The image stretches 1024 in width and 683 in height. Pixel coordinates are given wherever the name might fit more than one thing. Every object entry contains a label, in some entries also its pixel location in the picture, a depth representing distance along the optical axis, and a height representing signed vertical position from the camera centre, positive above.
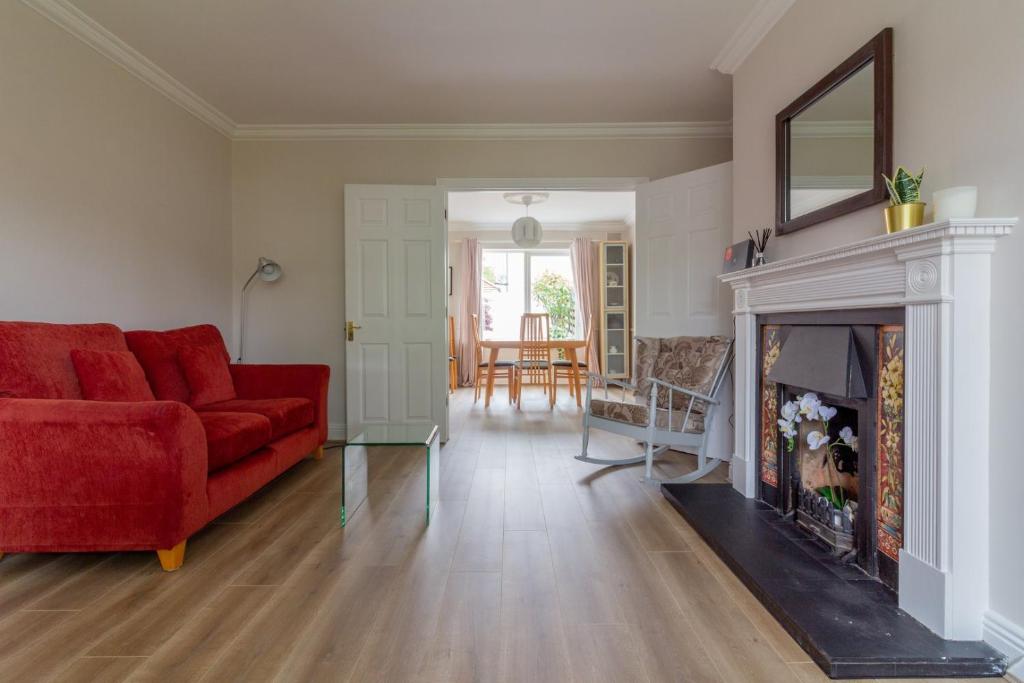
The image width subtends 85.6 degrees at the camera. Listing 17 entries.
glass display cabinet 8.21 +0.50
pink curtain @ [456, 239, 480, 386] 8.55 +0.78
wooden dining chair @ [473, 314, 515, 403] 6.50 -0.39
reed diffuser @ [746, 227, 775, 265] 2.84 +0.49
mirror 1.97 +0.79
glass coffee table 2.57 -0.57
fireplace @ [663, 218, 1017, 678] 1.51 -0.41
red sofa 1.96 -0.49
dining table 6.31 -0.12
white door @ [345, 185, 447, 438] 4.33 +0.24
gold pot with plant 1.70 +0.41
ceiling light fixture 6.66 +1.28
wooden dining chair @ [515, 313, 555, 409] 6.24 -0.22
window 8.77 +0.77
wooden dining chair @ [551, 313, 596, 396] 6.51 -0.41
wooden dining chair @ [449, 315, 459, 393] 7.82 -0.52
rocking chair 3.27 -0.45
